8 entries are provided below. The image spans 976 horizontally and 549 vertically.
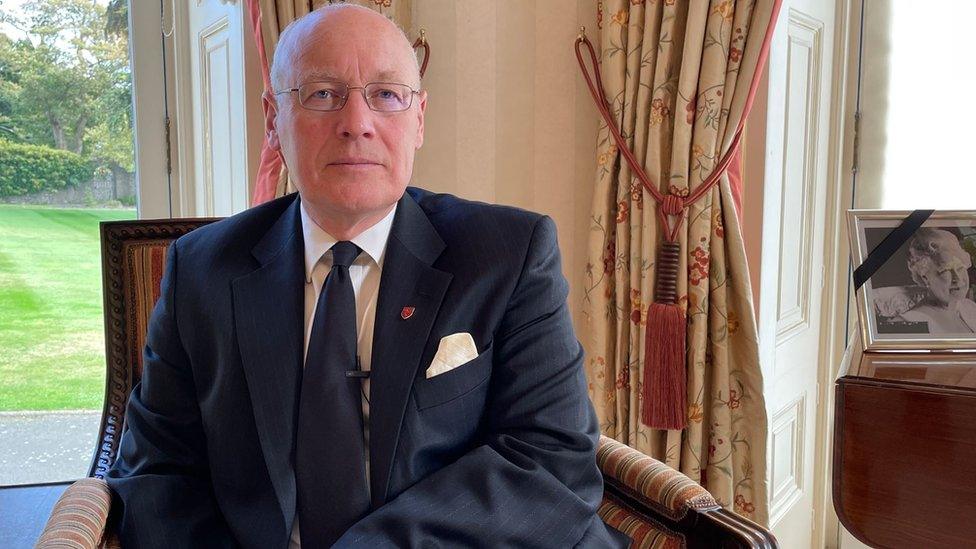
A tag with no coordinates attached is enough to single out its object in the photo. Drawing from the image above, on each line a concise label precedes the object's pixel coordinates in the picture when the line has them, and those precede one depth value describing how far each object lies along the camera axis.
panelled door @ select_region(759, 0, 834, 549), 2.32
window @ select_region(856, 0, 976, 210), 2.44
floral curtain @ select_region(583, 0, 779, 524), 2.08
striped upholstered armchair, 1.18
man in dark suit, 1.28
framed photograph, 1.48
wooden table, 1.24
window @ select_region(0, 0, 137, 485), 2.49
